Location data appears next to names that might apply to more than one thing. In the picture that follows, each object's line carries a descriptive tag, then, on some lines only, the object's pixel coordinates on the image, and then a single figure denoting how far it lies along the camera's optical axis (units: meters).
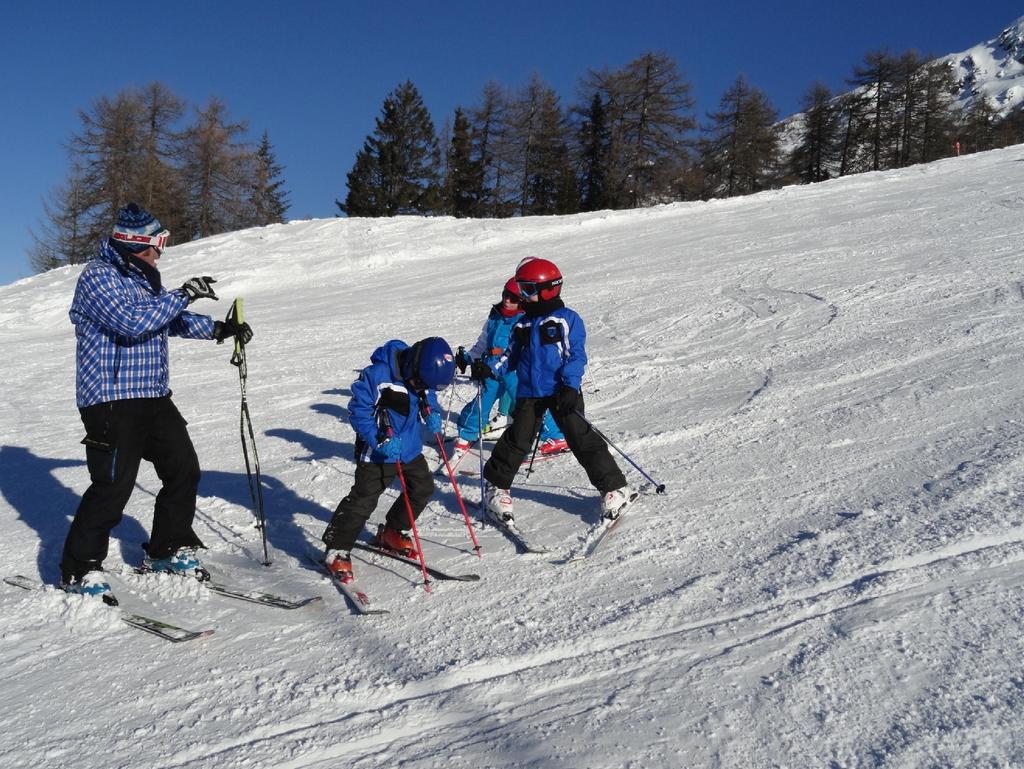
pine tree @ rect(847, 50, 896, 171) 40.66
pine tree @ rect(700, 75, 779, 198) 39.34
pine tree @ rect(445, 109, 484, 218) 40.38
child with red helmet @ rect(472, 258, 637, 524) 4.75
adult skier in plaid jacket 4.00
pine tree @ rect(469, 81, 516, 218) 39.62
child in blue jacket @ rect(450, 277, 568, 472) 6.43
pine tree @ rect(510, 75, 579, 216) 39.19
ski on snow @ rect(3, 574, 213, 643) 3.74
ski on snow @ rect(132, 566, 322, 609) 4.05
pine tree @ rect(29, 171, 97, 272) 33.25
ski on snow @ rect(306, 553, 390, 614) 3.91
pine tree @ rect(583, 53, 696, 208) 36.19
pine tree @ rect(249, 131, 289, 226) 37.12
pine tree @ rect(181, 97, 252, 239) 35.09
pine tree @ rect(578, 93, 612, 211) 37.81
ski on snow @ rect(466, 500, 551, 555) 4.50
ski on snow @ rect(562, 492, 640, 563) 4.30
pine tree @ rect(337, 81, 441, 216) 40.03
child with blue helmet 4.27
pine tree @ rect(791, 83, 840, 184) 42.16
